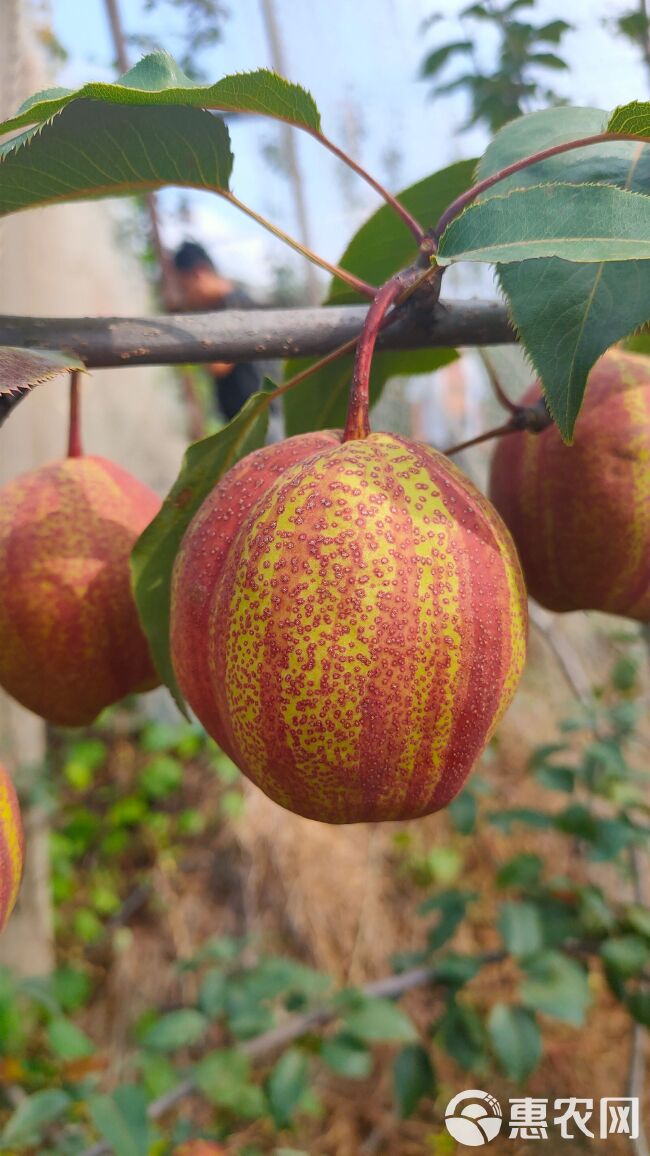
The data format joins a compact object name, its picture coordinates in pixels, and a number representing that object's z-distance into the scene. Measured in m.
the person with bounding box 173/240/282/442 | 2.49
